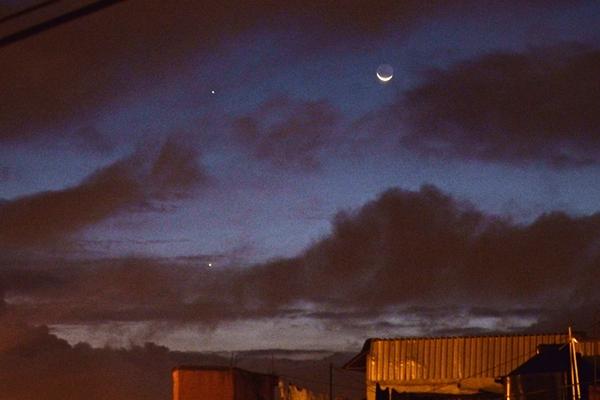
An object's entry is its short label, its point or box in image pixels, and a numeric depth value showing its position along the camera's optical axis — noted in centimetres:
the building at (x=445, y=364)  3931
